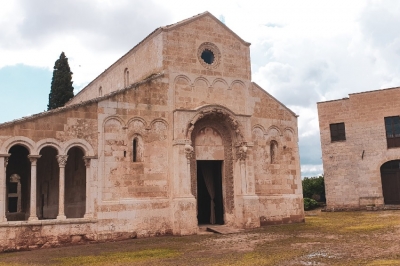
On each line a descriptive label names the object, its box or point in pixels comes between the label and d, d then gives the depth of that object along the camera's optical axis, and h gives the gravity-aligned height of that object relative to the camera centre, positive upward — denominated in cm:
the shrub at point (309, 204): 3304 -124
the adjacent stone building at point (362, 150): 2888 +266
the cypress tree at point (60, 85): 2989 +825
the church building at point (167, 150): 1505 +192
